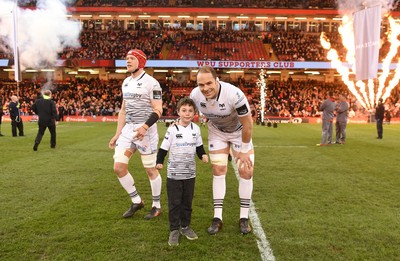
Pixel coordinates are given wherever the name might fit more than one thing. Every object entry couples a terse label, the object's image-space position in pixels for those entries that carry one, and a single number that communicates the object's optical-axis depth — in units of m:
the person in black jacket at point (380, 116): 17.19
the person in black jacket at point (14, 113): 17.02
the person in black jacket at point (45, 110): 12.62
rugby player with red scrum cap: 5.20
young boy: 4.48
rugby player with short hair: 4.45
